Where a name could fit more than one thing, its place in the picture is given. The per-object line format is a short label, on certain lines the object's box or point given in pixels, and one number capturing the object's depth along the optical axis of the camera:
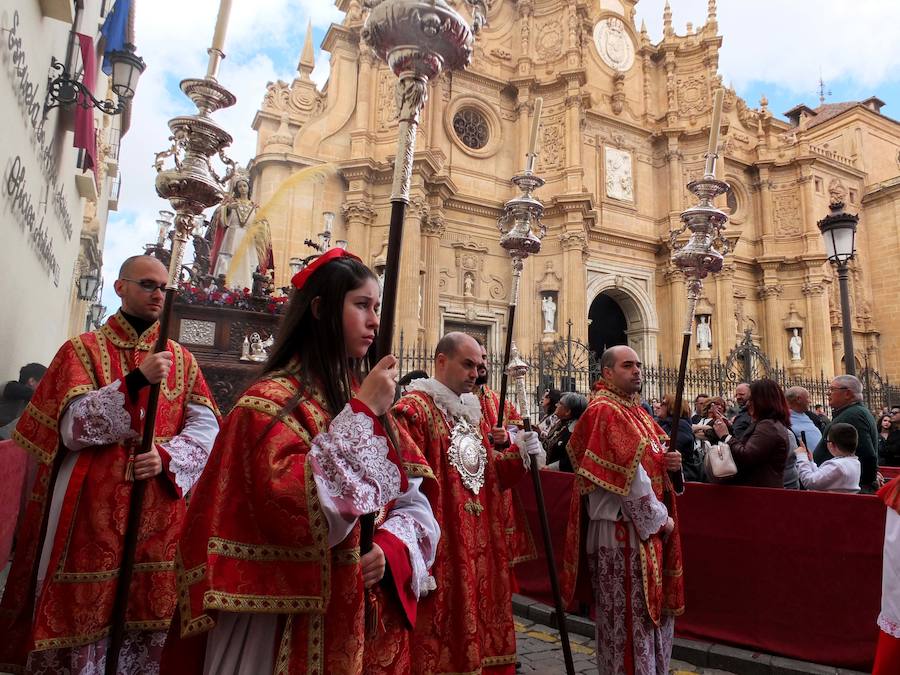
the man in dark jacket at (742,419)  5.61
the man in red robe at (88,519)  2.33
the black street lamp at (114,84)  5.36
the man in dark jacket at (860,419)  4.82
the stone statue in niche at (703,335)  21.84
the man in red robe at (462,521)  2.75
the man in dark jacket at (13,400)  4.92
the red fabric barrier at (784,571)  4.10
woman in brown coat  4.13
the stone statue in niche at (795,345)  24.38
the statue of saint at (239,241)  10.47
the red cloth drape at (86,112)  6.24
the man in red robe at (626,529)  3.34
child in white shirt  4.26
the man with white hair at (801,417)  5.93
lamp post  7.84
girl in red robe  1.45
